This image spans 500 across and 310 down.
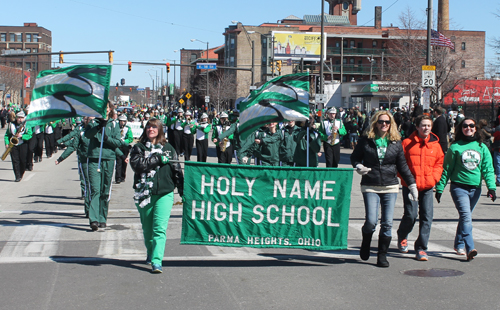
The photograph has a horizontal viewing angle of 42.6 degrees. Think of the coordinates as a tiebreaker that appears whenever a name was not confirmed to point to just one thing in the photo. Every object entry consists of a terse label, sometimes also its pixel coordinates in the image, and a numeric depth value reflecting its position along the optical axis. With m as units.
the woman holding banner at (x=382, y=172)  7.27
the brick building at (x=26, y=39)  124.06
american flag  29.85
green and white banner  7.40
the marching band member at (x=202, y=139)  18.73
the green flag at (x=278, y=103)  8.99
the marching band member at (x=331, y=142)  13.99
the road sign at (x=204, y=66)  44.35
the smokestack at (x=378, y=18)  100.00
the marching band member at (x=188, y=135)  21.56
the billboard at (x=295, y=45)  96.38
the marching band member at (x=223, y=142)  15.64
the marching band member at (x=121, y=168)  16.09
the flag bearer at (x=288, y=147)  11.35
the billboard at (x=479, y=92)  62.62
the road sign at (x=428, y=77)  20.89
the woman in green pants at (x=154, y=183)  7.03
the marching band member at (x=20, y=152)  17.41
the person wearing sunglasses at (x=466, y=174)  7.89
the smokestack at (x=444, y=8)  70.88
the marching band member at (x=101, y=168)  9.72
